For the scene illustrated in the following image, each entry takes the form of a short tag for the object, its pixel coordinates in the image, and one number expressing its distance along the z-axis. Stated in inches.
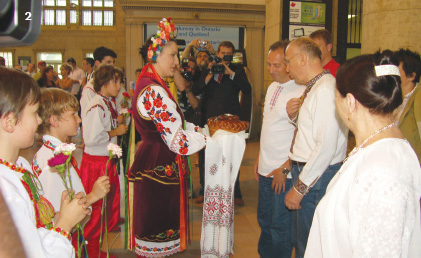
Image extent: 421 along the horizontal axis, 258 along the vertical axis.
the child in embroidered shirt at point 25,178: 47.4
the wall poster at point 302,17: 224.4
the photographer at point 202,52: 176.0
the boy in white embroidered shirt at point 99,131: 137.2
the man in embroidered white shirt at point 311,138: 86.1
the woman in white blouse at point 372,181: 48.3
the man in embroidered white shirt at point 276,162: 110.4
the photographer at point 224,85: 179.2
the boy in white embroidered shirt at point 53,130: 86.2
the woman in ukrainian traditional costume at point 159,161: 104.4
